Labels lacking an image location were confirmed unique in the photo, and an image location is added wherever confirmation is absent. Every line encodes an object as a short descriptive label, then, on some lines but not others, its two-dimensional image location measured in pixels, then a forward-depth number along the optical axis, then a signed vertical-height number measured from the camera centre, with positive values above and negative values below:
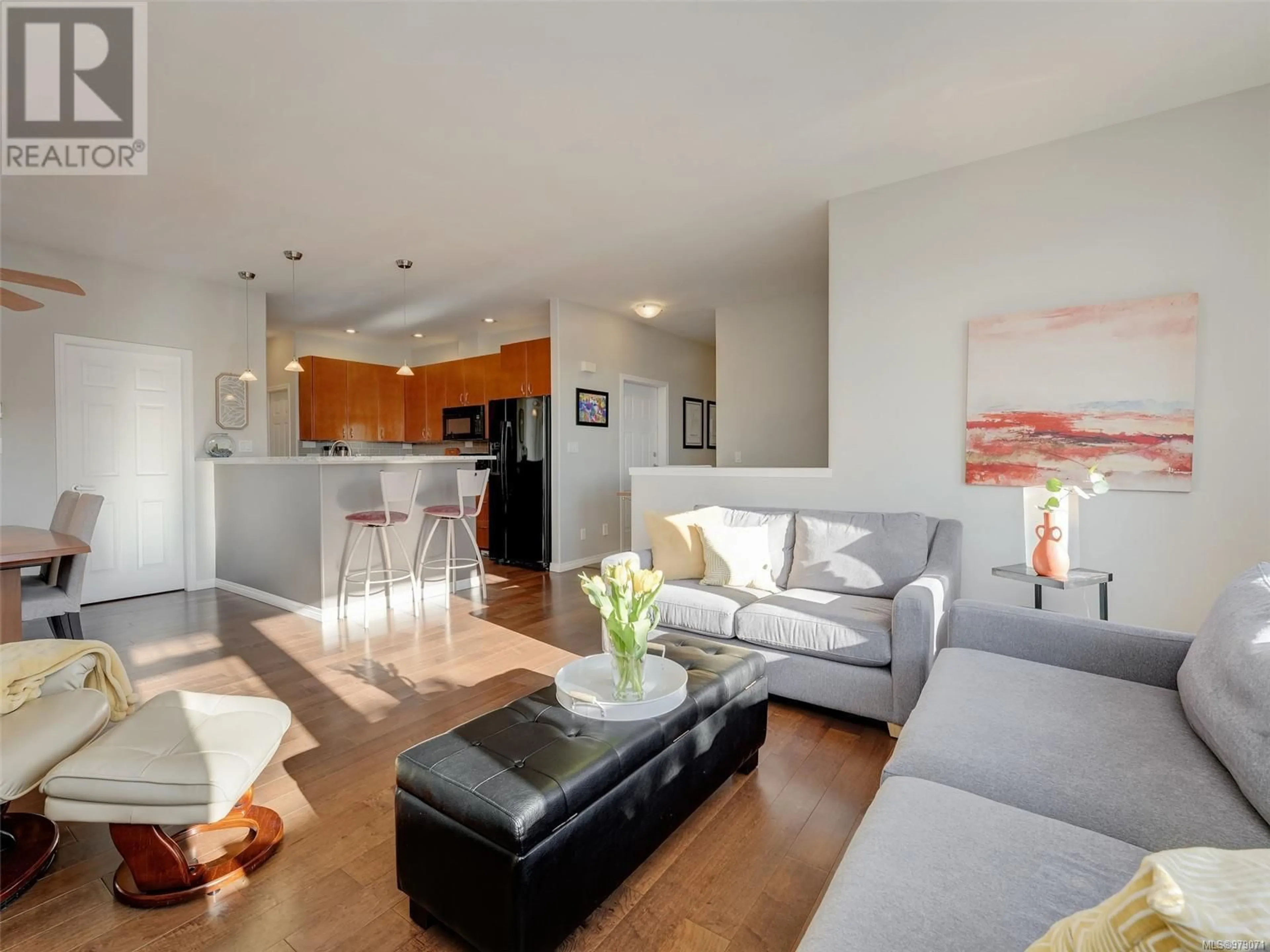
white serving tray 1.53 -0.64
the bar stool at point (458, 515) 4.37 -0.36
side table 2.27 -0.46
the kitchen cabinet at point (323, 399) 6.62 +0.85
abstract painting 2.64 +0.37
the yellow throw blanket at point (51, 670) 1.58 -0.59
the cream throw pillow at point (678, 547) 3.18 -0.44
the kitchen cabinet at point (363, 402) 6.93 +0.85
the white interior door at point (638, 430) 6.57 +0.47
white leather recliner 1.38 -0.71
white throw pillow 3.00 -0.48
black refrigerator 5.78 -0.14
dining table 2.39 -0.39
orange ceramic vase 2.31 -0.36
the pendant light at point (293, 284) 4.31 +1.64
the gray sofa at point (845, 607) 2.24 -0.64
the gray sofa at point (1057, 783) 0.85 -0.66
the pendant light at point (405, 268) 4.52 +1.66
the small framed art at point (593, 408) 5.88 +0.65
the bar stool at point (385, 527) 3.94 -0.42
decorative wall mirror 5.03 +0.61
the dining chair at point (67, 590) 2.76 -0.61
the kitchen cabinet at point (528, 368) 5.83 +1.09
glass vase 1.59 -0.56
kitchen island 4.02 -0.39
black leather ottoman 1.18 -0.80
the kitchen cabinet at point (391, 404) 7.27 +0.86
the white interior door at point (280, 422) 6.89 +0.59
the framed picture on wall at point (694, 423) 7.43 +0.61
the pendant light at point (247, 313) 5.12 +1.46
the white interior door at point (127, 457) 4.26 +0.11
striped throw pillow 0.43 -0.34
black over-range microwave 6.66 +0.57
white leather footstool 1.34 -0.77
